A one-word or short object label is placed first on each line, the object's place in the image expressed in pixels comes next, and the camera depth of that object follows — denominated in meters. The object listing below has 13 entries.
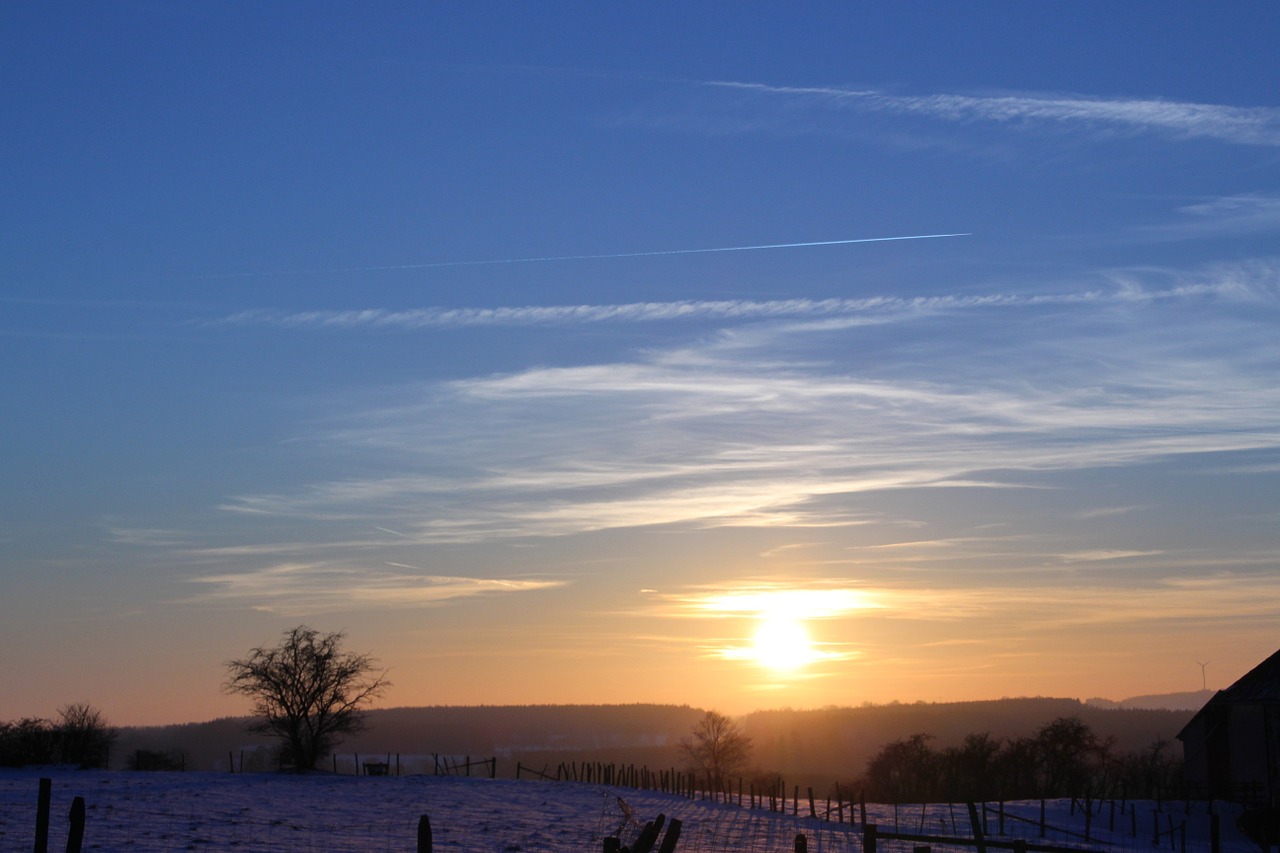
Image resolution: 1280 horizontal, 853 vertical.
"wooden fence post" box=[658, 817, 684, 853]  17.69
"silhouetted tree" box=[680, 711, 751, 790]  147.50
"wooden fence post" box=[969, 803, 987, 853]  24.74
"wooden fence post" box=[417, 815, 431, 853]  19.78
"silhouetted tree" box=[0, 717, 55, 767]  77.69
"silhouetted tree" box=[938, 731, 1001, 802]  102.88
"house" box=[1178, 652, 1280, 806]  61.62
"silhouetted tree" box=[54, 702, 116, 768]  82.39
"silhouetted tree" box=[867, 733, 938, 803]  112.81
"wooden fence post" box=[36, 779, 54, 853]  24.30
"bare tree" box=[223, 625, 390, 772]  93.25
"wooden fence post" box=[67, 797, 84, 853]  23.12
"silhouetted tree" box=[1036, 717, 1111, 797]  101.81
